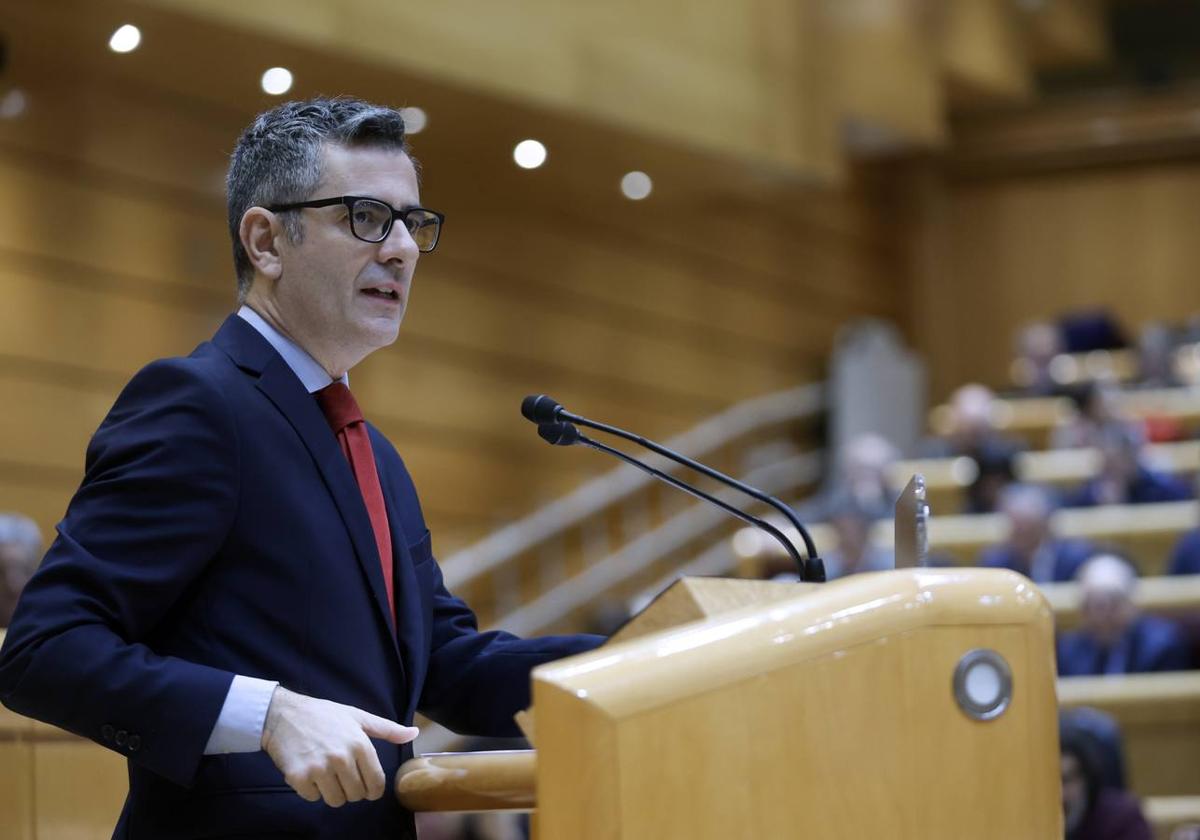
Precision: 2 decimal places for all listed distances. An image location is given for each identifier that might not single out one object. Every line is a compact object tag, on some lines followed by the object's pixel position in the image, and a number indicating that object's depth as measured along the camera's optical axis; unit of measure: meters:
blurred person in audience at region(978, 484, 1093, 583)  11.38
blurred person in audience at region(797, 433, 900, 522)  12.84
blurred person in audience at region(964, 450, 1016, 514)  13.27
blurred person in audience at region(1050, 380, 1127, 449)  13.54
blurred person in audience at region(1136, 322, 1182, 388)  15.44
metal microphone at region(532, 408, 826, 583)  3.00
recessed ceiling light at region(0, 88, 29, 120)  9.46
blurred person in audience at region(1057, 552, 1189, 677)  9.84
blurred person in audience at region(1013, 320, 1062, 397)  15.71
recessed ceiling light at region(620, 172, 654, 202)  13.05
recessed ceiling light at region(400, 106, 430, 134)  9.76
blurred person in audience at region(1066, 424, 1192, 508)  12.76
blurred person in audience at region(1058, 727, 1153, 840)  7.10
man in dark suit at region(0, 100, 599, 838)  2.57
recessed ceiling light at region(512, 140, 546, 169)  11.87
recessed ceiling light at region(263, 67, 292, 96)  9.56
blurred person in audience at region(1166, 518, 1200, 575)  11.27
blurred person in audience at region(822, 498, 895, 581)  11.37
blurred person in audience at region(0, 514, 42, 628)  7.10
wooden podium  2.30
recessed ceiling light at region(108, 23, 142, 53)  9.04
